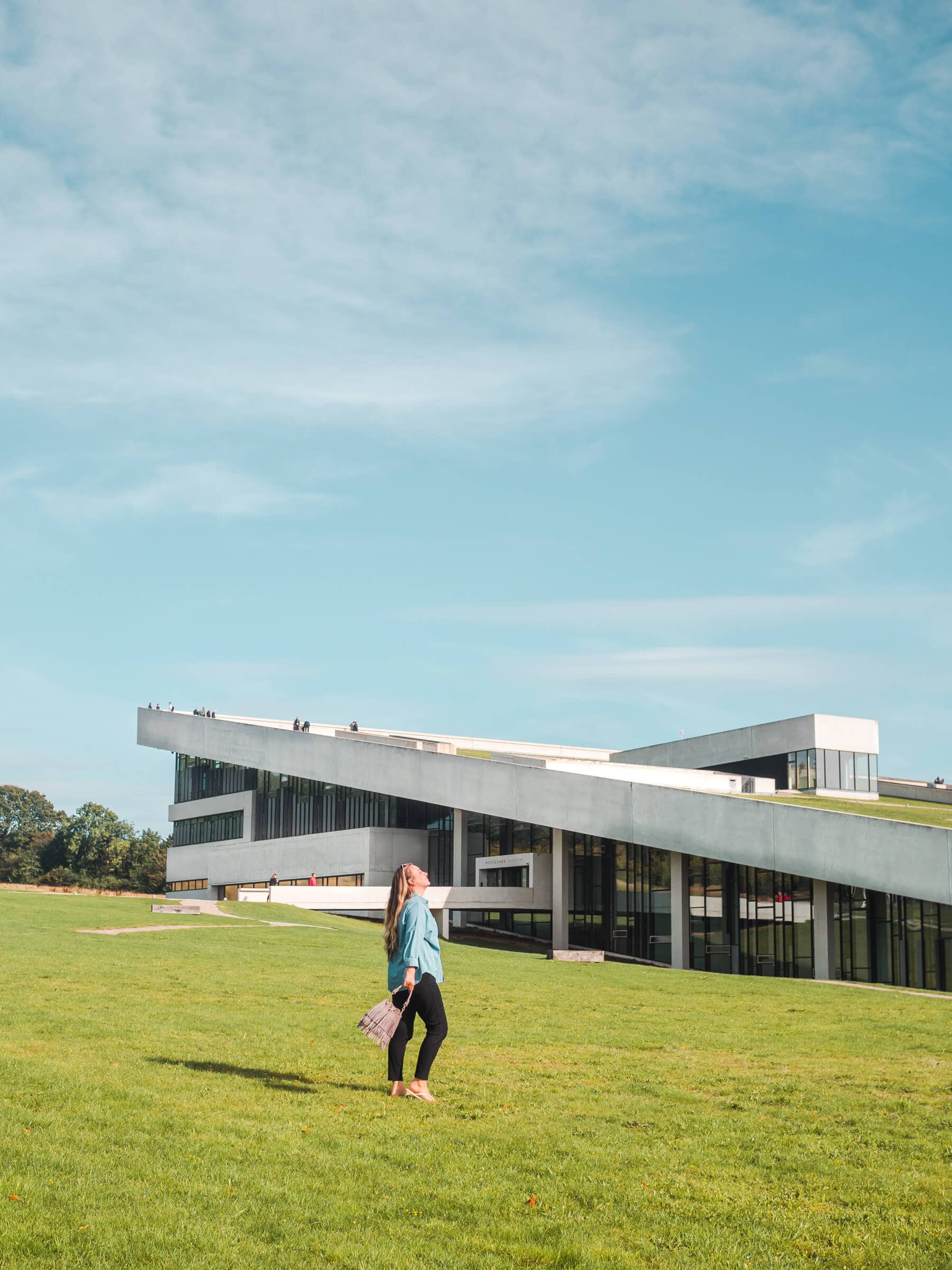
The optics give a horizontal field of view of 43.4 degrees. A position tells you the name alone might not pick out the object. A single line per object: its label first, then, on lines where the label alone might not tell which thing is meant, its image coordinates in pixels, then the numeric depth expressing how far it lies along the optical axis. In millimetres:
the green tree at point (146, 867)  108375
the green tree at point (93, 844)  110250
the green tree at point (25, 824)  119062
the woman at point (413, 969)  9961
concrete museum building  38156
